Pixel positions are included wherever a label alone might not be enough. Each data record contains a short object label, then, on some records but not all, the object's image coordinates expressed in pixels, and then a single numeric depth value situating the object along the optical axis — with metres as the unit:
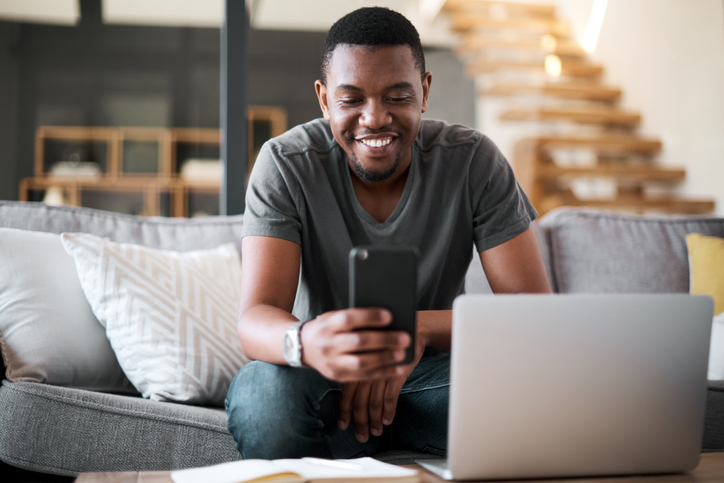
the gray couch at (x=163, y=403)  1.06
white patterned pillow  1.26
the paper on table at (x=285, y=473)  0.62
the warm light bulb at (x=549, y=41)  3.88
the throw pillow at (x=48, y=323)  1.21
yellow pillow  1.64
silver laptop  0.66
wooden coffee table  0.67
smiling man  0.93
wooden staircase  3.38
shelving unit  4.34
